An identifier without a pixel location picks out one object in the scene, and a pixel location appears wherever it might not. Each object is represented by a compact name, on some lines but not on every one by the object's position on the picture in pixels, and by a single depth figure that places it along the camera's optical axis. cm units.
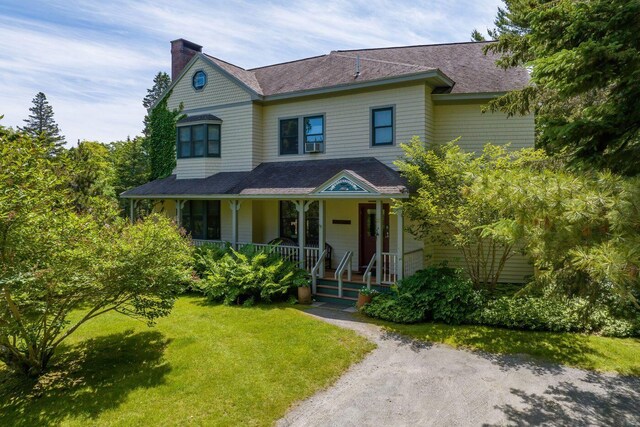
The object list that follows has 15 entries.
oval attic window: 1664
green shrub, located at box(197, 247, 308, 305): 1147
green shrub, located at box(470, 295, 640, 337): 886
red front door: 1396
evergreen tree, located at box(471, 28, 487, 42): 2944
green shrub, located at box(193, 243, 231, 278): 1314
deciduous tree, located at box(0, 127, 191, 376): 584
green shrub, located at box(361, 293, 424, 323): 979
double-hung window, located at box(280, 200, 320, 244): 1495
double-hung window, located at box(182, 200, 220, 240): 1669
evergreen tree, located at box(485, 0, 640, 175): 536
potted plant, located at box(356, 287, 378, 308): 1071
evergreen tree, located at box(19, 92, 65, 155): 5600
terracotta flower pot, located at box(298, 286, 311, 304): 1170
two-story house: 1262
